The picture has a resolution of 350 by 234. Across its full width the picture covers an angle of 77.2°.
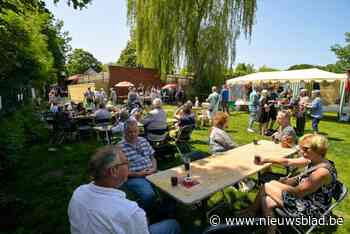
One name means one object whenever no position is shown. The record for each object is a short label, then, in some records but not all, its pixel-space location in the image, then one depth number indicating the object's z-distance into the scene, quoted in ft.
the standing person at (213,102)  28.96
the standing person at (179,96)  58.90
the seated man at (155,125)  16.43
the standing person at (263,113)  25.09
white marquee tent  39.30
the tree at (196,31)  51.57
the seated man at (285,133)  12.17
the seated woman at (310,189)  6.82
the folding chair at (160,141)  16.13
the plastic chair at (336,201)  6.79
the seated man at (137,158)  8.82
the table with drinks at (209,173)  7.11
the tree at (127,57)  155.43
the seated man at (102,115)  22.49
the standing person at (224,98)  40.24
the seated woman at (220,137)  11.75
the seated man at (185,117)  19.74
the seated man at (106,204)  4.29
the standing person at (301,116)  26.29
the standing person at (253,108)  26.55
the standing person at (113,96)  56.78
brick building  70.54
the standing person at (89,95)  48.24
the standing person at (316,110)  23.95
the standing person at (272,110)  25.81
